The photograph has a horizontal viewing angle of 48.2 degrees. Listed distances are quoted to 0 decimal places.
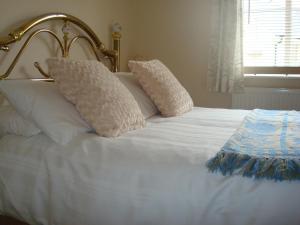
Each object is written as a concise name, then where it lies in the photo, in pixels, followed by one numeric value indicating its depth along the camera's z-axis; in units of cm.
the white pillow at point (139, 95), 211
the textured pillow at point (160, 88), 215
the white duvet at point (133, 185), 106
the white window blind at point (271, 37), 304
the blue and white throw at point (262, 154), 106
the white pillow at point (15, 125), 153
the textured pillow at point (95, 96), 155
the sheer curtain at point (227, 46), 306
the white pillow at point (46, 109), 148
